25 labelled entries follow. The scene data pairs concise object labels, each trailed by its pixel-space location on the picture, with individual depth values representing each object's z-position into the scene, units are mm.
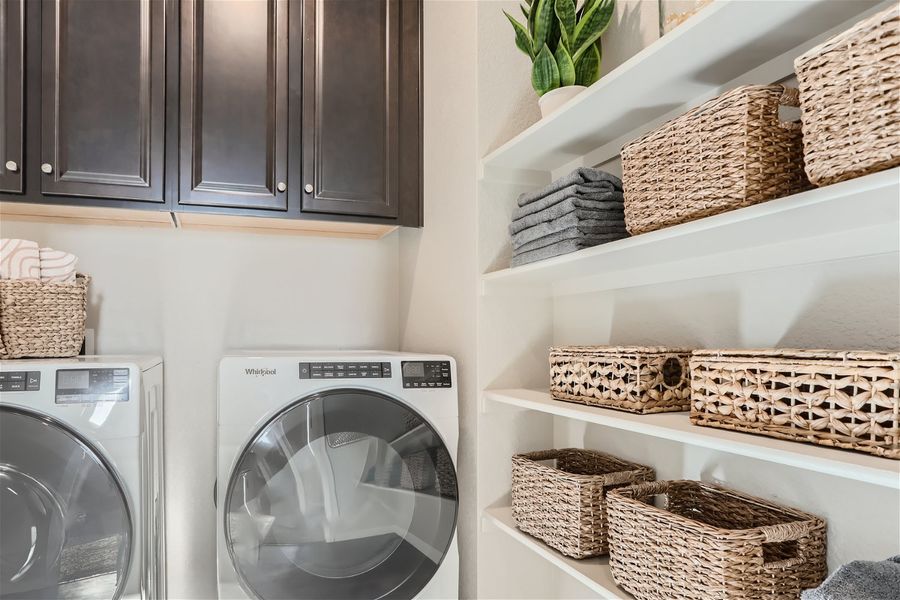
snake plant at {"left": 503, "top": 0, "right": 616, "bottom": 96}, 1351
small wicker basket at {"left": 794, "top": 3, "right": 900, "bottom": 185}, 691
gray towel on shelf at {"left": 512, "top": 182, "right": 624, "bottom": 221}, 1275
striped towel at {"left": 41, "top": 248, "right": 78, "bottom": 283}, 1642
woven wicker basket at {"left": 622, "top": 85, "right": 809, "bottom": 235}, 893
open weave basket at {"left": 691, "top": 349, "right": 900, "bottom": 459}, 722
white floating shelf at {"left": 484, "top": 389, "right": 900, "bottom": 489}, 692
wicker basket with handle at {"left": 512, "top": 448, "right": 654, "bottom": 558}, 1274
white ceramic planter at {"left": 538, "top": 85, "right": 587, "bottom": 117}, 1377
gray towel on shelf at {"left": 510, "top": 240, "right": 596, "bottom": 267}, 1279
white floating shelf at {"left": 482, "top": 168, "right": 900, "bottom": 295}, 777
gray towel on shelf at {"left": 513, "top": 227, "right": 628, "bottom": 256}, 1272
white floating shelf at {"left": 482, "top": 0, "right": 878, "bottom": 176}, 901
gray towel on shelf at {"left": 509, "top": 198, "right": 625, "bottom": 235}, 1271
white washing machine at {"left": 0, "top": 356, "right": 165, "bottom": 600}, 1247
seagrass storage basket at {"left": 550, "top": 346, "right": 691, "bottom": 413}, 1127
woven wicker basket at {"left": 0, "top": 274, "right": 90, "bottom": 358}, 1554
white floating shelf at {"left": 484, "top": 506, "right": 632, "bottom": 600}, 1145
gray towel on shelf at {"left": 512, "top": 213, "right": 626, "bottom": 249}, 1270
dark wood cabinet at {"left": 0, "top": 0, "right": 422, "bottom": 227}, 1643
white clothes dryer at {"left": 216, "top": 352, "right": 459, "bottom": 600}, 1460
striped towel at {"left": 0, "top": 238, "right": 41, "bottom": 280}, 1580
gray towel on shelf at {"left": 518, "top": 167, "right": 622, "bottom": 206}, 1274
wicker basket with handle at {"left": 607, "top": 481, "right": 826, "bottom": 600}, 903
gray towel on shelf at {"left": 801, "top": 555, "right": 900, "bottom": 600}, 746
